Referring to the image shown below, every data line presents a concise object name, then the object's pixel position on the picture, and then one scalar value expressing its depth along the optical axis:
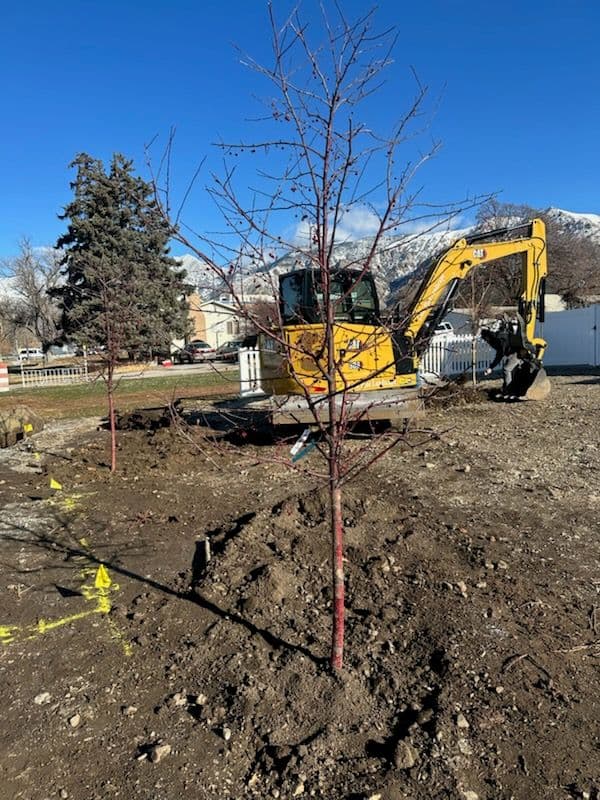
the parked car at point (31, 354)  66.14
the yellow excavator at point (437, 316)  8.34
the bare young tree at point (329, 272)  2.59
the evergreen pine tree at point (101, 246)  37.88
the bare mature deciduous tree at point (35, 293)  51.16
